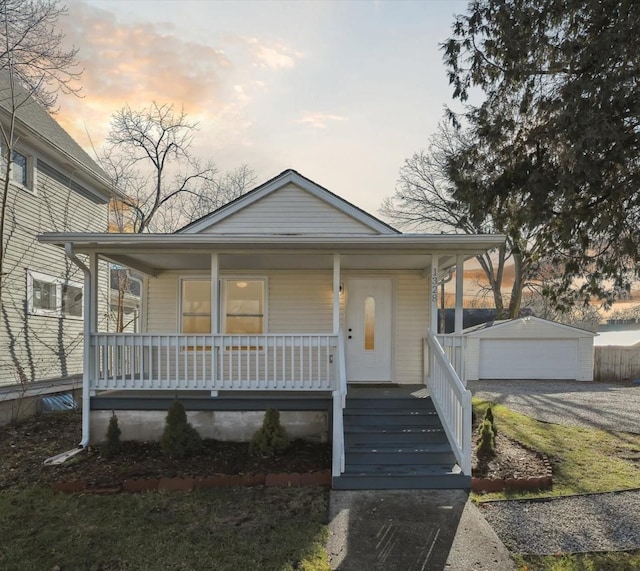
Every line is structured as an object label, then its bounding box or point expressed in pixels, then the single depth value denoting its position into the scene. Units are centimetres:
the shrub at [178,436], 651
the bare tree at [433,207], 2484
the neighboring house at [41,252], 1052
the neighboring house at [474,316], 2772
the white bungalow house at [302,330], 639
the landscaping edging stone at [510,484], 557
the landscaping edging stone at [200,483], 571
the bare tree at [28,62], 980
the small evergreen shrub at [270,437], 650
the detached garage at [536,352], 1820
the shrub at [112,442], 664
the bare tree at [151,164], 2141
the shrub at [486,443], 654
